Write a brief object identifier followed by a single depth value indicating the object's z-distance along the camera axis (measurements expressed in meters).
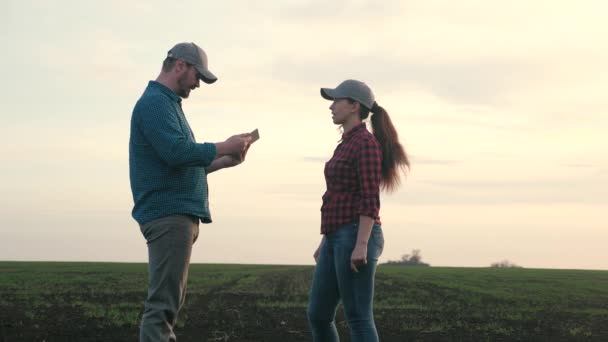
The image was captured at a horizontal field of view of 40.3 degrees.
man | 4.81
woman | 4.95
